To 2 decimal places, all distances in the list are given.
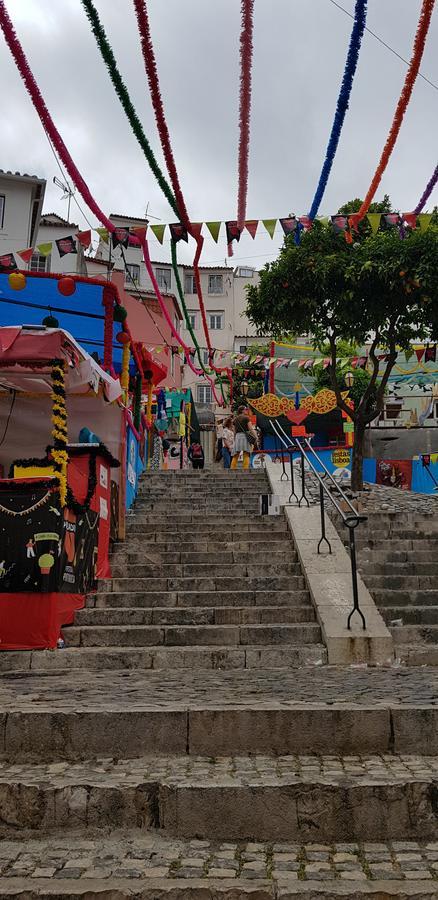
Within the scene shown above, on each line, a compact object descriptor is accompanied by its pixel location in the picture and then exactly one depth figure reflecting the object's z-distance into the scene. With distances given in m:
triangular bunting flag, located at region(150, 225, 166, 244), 9.98
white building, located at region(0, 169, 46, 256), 25.25
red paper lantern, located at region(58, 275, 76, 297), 10.09
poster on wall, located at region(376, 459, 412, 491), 25.03
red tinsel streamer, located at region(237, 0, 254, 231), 5.45
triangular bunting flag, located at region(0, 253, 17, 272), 11.56
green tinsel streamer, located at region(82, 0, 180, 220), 5.59
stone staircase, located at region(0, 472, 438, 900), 2.87
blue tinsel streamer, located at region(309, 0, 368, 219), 5.59
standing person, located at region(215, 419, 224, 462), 24.09
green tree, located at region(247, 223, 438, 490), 13.06
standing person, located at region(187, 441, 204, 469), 21.55
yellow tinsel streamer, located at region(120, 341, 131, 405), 11.54
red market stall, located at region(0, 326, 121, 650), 6.50
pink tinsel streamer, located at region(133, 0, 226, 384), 5.54
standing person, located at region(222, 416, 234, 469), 21.45
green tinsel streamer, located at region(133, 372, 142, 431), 13.05
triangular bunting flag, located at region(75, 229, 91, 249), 11.01
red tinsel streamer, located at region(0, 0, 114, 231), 5.75
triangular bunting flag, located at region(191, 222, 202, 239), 9.89
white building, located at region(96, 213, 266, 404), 45.75
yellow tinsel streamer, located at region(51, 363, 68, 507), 7.00
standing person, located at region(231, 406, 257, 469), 19.62
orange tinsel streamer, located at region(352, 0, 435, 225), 5.74
